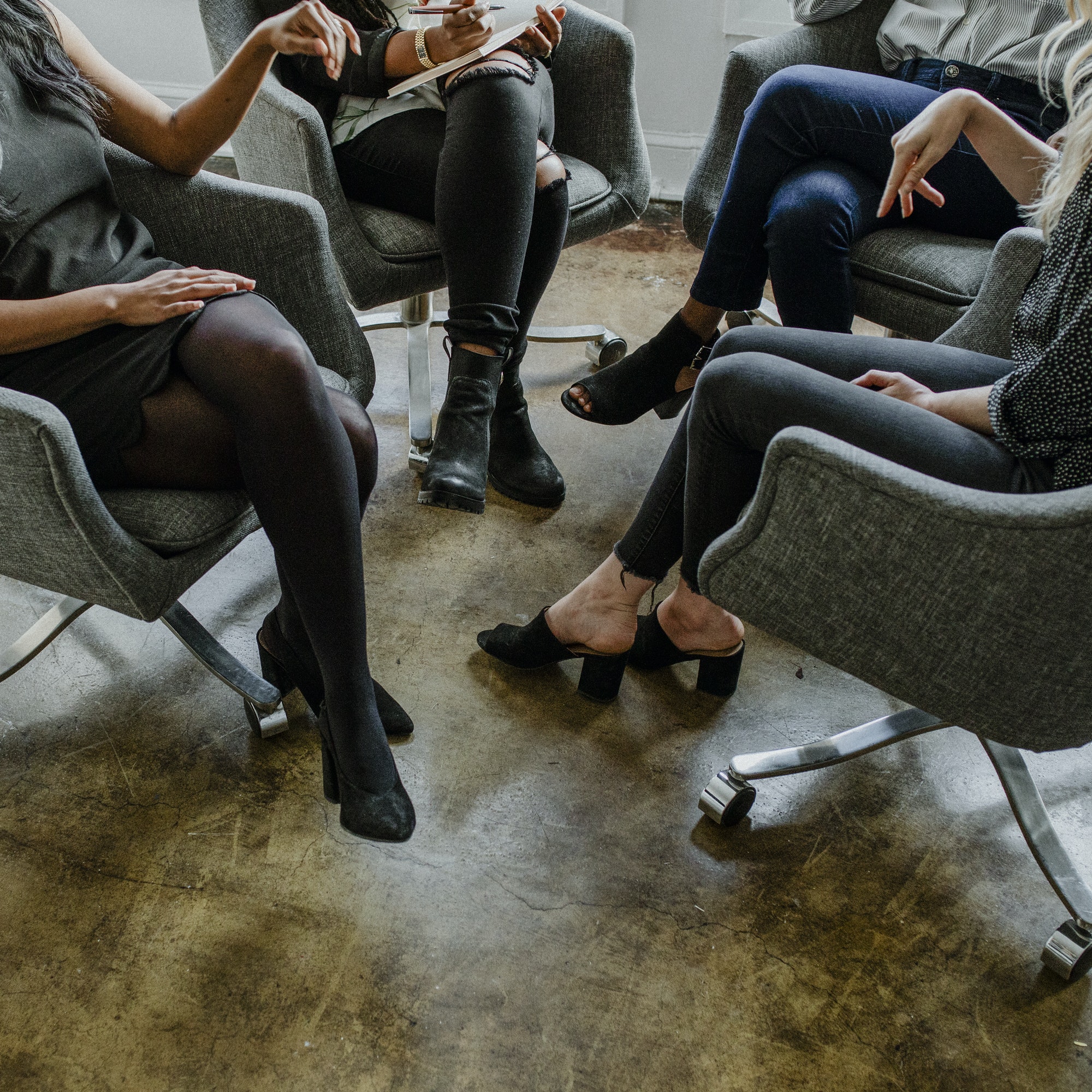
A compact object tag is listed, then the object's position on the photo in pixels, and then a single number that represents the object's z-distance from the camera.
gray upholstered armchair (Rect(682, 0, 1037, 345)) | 1.59
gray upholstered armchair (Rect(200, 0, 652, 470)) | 1.63
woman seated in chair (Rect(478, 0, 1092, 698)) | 0.97
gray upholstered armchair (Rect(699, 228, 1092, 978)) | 0.86
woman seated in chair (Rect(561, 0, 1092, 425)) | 1.63
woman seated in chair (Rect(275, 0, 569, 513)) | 1.57
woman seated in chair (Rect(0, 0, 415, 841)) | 1.09
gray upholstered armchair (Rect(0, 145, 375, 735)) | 0.99
